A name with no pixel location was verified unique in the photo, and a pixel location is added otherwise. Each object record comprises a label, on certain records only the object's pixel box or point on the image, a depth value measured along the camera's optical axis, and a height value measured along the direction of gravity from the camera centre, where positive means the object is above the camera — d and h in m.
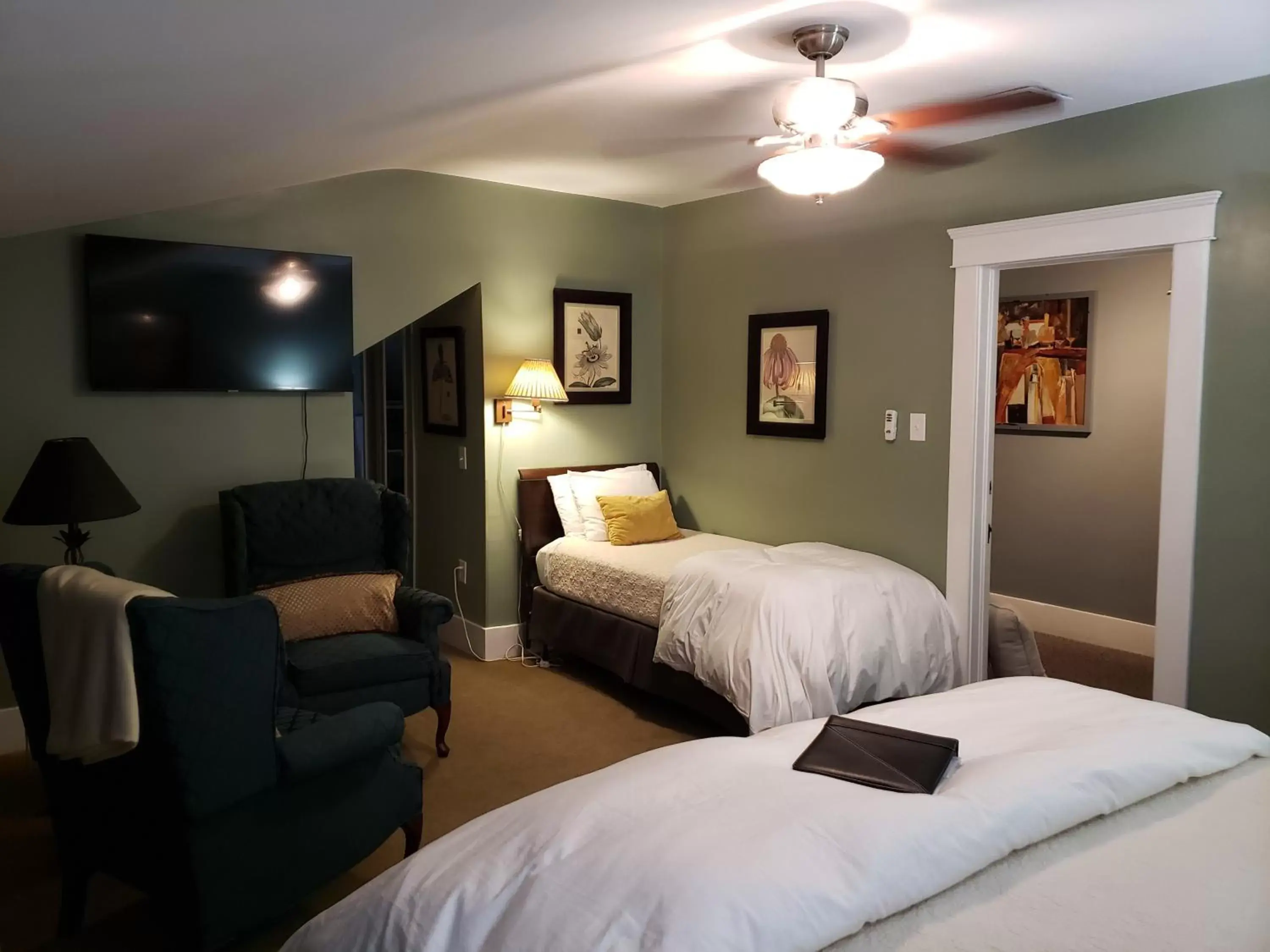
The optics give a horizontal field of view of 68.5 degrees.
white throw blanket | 2.08 -0.58
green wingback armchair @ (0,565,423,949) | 2.08 -0.90
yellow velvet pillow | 4.75 -0.55
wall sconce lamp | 4.68 +0.14
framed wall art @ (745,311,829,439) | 4.57 +0.20
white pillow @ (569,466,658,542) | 4.88 -0.41
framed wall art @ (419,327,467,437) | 5.05 +0.16
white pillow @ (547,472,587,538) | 4.91 -0.51
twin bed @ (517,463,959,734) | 3.46 -0.86
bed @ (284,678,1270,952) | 1.28 -0.67
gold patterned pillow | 3.63 -0.77
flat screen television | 3.75 +0.40
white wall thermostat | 4.25 -0.05
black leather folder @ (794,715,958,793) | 1.63 -0.63
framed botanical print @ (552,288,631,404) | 5.07 +0.37
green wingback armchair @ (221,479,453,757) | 3.42 -0.66
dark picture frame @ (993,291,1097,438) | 5.23 +0.38
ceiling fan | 2.48 +0.83
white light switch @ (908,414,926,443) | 4.14 -0.06
